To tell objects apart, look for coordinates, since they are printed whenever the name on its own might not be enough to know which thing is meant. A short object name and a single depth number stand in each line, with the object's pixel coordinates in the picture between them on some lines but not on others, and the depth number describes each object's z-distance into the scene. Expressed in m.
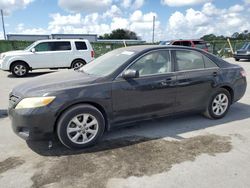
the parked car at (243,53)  14.66
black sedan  2.88
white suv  9.25
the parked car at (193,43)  15.09
